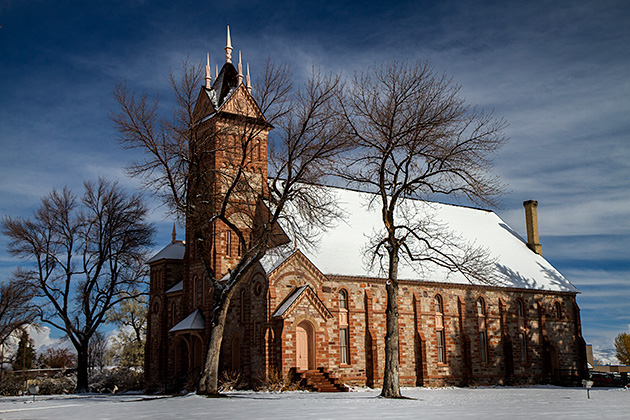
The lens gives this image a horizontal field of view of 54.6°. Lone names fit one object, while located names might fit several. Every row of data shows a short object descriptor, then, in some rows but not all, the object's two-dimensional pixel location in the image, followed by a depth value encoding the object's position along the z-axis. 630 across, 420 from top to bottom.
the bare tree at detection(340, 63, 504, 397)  23.78
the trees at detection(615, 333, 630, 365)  81.06
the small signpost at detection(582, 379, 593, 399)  23.36
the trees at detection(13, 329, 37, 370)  60.54
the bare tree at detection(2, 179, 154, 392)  40.06
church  30.92
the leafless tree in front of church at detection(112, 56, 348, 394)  25.05
